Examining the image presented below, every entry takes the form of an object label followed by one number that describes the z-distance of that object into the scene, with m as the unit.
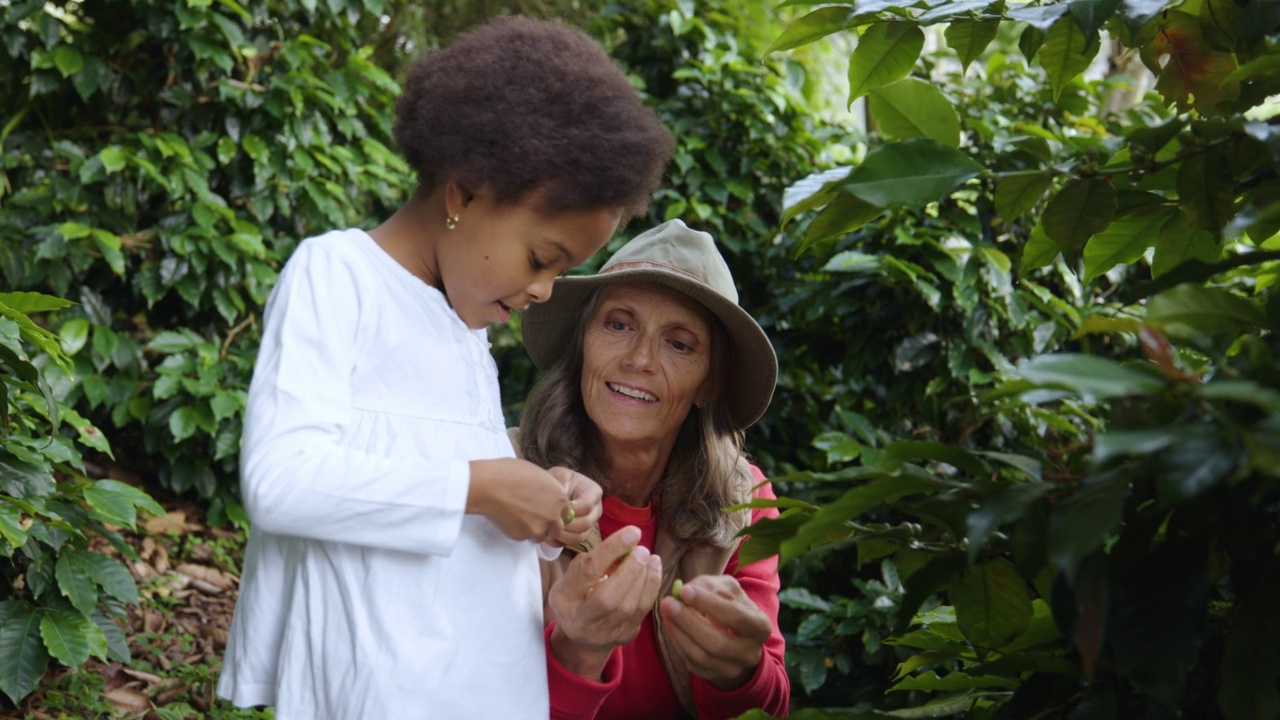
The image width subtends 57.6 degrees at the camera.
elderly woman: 2.28
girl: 1.38
